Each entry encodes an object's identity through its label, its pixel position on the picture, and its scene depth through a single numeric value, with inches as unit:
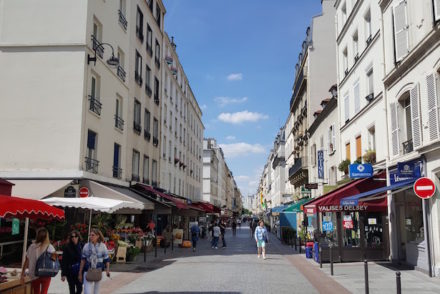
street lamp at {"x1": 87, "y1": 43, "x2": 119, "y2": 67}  689.6
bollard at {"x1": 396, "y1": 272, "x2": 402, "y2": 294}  281.3
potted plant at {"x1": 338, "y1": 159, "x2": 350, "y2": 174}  817.5
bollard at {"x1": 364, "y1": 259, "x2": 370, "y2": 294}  357.5
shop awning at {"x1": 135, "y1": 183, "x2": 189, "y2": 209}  976.2
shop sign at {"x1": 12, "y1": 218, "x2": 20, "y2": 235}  510.2
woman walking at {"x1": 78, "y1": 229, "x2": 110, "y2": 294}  321.1
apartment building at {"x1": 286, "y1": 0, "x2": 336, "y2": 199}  1325.0
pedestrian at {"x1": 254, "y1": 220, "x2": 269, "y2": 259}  749.0
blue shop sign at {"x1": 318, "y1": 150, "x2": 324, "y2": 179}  1073.1
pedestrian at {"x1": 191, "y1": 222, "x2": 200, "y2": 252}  948.0
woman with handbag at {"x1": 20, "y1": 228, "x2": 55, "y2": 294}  300.5
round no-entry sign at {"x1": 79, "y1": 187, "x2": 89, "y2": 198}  634.2
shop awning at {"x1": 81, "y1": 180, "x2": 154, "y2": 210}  691.4
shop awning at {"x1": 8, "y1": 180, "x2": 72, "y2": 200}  632.2
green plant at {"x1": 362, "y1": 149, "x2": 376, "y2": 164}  707.7
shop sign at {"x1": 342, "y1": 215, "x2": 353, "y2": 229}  650.8
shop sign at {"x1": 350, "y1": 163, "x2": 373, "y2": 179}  668.1
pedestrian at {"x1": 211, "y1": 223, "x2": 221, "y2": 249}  1007.0
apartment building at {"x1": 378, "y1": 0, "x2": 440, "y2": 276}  490.6
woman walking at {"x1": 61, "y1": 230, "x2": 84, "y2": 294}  335.3
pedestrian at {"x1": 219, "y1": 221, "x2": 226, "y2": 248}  1108.0
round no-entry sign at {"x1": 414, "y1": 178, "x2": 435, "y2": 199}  421.7
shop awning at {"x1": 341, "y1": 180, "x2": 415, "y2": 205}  551.6
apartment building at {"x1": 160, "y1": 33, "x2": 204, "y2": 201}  1357.0
